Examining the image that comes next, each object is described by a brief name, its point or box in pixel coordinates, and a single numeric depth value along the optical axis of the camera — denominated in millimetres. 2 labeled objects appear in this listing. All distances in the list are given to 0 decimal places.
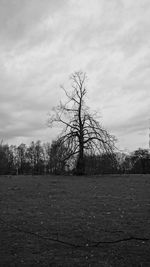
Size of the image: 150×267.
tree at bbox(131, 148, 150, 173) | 69919
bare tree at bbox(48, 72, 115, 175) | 32875
